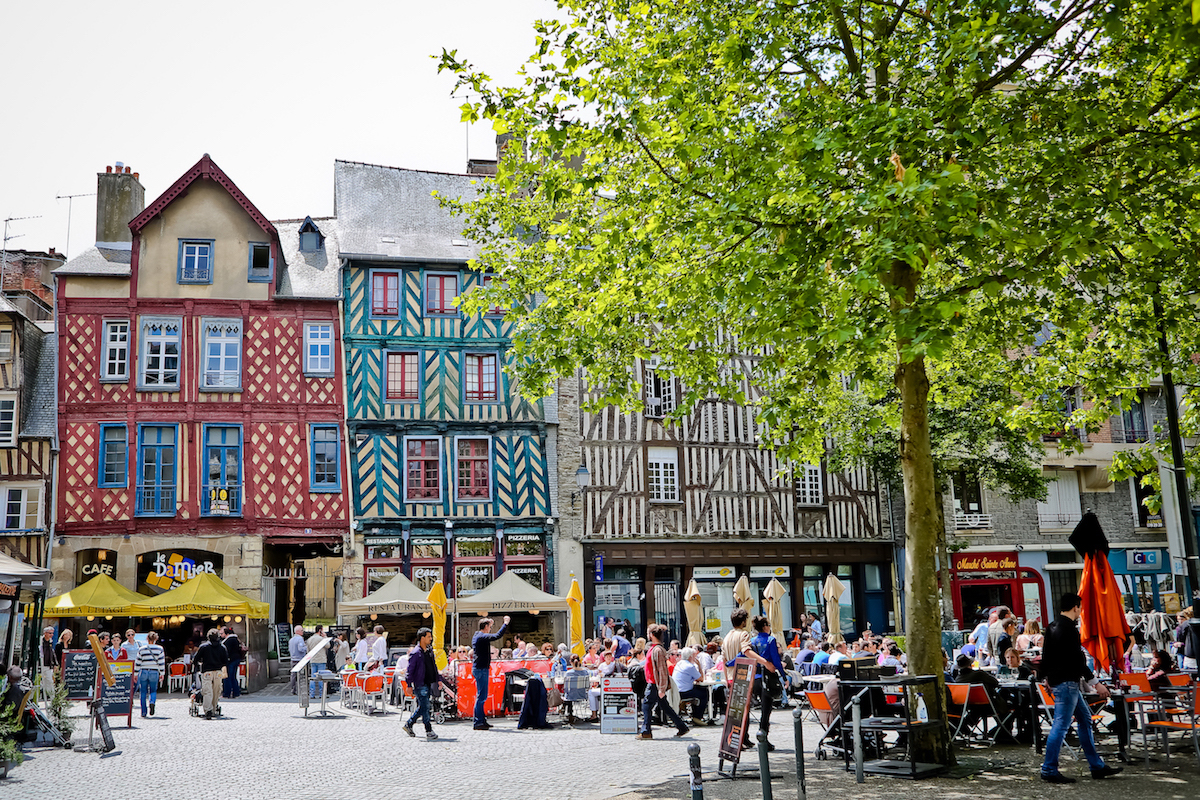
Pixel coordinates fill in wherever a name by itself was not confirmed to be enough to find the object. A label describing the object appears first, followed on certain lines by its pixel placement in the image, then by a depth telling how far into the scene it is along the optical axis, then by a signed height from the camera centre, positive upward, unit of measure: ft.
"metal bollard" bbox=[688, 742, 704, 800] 20.28 -3.92
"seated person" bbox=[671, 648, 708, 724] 45.29 -4.93
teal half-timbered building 79.30 +10.57
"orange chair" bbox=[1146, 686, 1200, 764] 29.45 -4.88
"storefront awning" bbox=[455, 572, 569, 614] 66.33 -1.65
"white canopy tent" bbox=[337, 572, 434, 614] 66.18 -1.51
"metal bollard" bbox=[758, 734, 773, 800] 22.13 -4.29
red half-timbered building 75.87 +13.05
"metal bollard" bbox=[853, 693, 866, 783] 28.86 -5.13
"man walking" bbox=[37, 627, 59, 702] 56.94 -4.18
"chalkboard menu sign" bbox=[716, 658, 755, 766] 29.86 -4.19
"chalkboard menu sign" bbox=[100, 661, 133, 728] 47.29 -4.80
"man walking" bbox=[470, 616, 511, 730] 47.14 -4.05
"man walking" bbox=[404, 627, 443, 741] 43.98 -4.08
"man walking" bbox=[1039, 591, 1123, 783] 27.68 -3.57
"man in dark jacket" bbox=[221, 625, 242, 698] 65.62 -5.45
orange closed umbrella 34.35 -1.57
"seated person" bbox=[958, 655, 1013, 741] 35.04 -4.36
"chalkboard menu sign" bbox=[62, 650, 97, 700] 47.06 -3.82
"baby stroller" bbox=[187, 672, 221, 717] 53.98 -5.84
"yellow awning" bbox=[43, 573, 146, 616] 63.77 -0.79
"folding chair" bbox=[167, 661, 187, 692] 67.63 -5.76
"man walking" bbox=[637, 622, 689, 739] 41.81 -4.67
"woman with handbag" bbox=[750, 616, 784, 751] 31.22 -3.54
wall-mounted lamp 74.23 +6.38
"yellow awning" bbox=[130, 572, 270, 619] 63.72 -1.06
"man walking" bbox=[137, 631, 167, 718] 53.47 -4.21
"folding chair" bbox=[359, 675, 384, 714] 54.80 -5.55
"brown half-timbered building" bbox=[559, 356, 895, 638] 83.71 +3.65
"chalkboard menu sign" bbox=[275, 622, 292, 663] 82.64 -4.41
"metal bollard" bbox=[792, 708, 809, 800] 25.05 -4.74
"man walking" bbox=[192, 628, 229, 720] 52.65 -4.13
